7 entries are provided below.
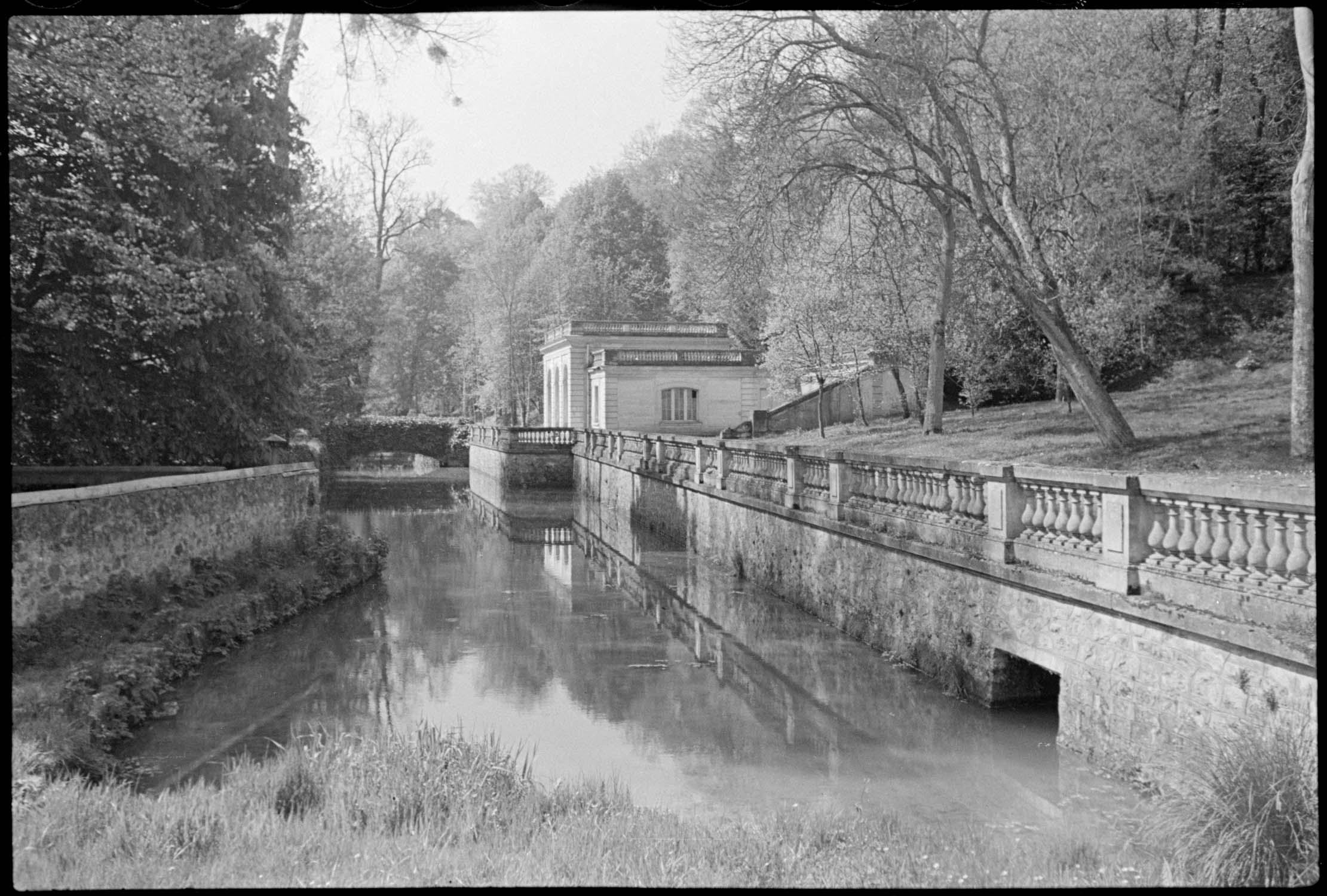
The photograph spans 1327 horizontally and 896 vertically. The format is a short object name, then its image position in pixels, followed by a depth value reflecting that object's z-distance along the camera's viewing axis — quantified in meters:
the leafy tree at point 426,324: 53.34
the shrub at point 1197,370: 21.78
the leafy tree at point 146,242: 11.56
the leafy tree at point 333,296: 21.60
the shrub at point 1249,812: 4.93
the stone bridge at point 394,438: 47.31
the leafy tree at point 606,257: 51.72
